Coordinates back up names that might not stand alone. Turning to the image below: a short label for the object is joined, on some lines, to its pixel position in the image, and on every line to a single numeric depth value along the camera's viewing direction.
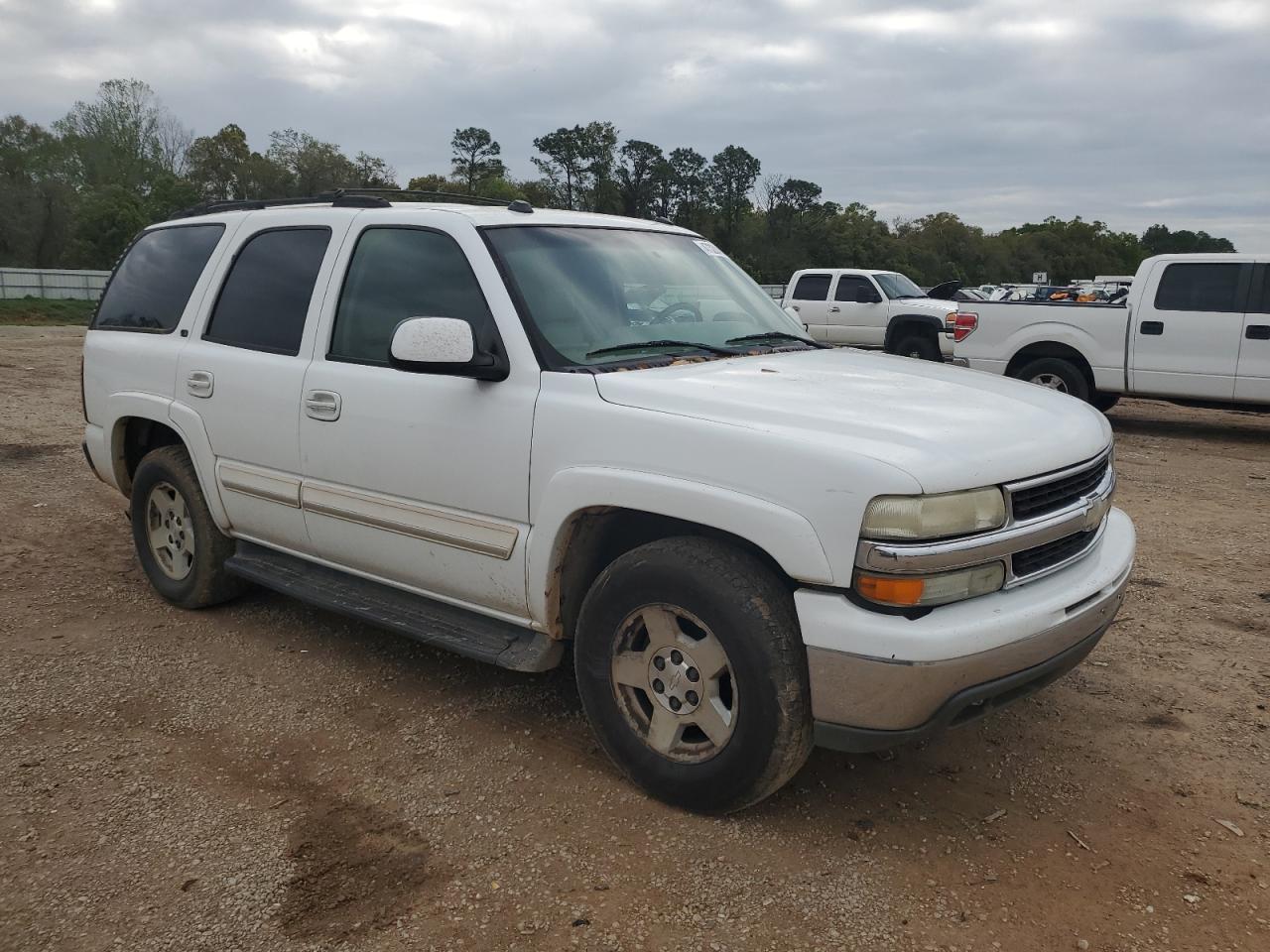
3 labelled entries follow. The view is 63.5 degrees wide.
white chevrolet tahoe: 2.73
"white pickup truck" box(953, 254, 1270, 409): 10.44
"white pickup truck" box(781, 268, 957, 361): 17.41
